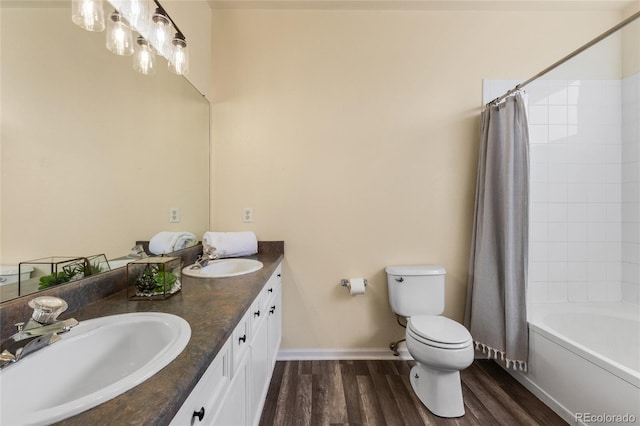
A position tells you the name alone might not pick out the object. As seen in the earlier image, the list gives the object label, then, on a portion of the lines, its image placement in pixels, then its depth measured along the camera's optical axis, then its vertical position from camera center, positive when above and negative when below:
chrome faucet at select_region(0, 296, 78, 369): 0.54 -0.28
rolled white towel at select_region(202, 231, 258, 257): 1.59 -0.21
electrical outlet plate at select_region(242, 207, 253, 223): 1.85 -0.01
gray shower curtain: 1.53 -0.16
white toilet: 1.29 -0.70
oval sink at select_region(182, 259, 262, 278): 1.40 -0.33
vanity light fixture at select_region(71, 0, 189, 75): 0.84 +0.79
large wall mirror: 0.67 +0.25
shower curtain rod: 1.07 +0.86
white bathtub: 1.10 -0.81
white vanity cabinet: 0.60 -0.57
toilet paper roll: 1.75 -0.54
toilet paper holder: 1.81 -0.53
